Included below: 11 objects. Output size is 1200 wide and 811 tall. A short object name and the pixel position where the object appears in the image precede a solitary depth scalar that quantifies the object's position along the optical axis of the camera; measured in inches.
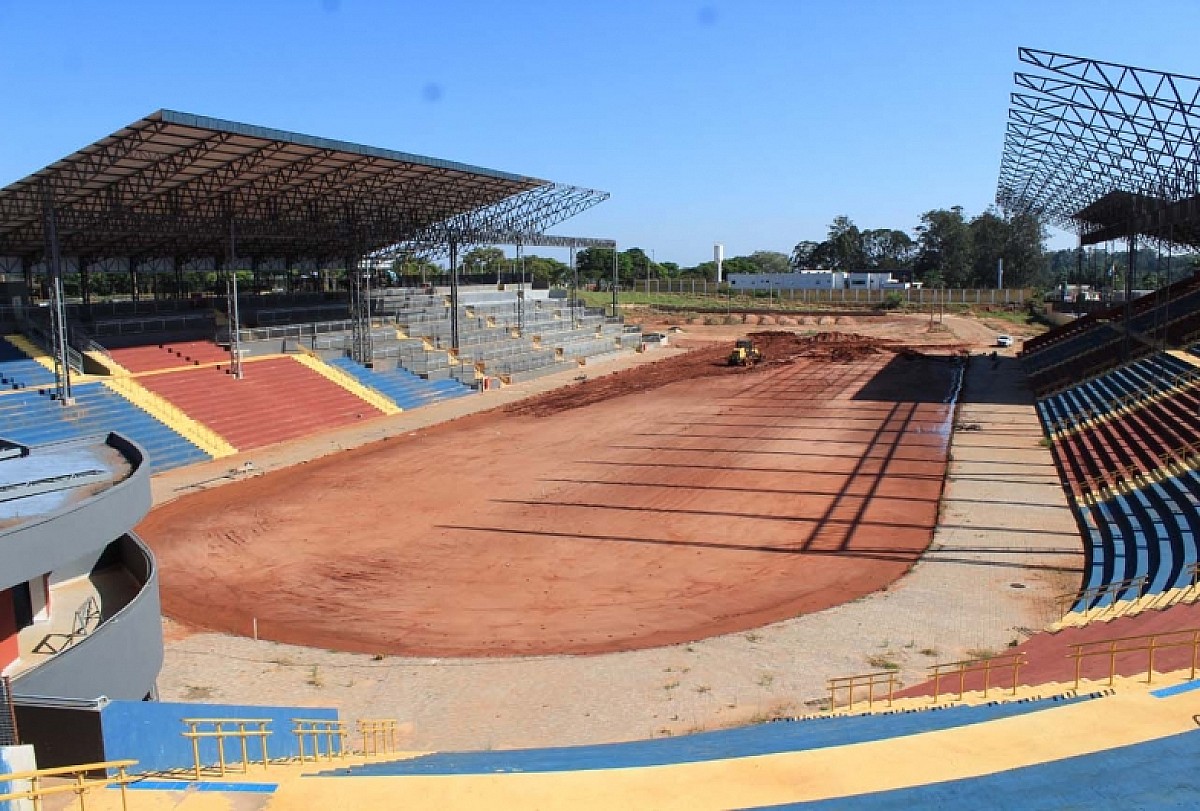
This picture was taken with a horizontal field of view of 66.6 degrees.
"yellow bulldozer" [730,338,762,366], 2339.7
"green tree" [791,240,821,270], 7003.0
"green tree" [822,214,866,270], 6604.3
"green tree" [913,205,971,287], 5182.1
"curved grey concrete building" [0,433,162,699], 346.6
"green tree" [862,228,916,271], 6365.7
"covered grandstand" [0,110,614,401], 1298.0
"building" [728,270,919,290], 5147.6
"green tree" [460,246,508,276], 4053.4
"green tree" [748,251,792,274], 6953.7
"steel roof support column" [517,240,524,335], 2409.0
